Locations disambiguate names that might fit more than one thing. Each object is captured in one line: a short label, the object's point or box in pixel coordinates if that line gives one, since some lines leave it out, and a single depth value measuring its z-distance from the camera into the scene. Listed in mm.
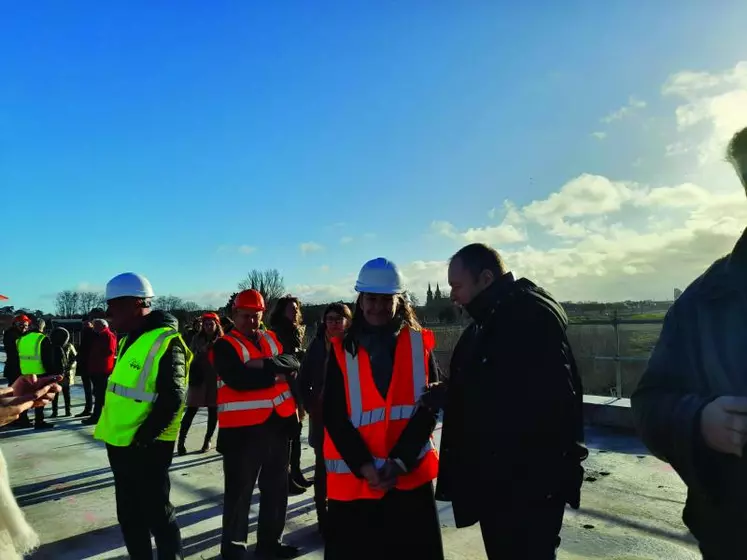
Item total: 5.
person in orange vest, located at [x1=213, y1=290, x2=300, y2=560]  4059
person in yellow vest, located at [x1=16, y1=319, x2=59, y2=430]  10078
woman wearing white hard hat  2881
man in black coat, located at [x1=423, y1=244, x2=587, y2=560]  2375
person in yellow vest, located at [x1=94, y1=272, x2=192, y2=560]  3514
